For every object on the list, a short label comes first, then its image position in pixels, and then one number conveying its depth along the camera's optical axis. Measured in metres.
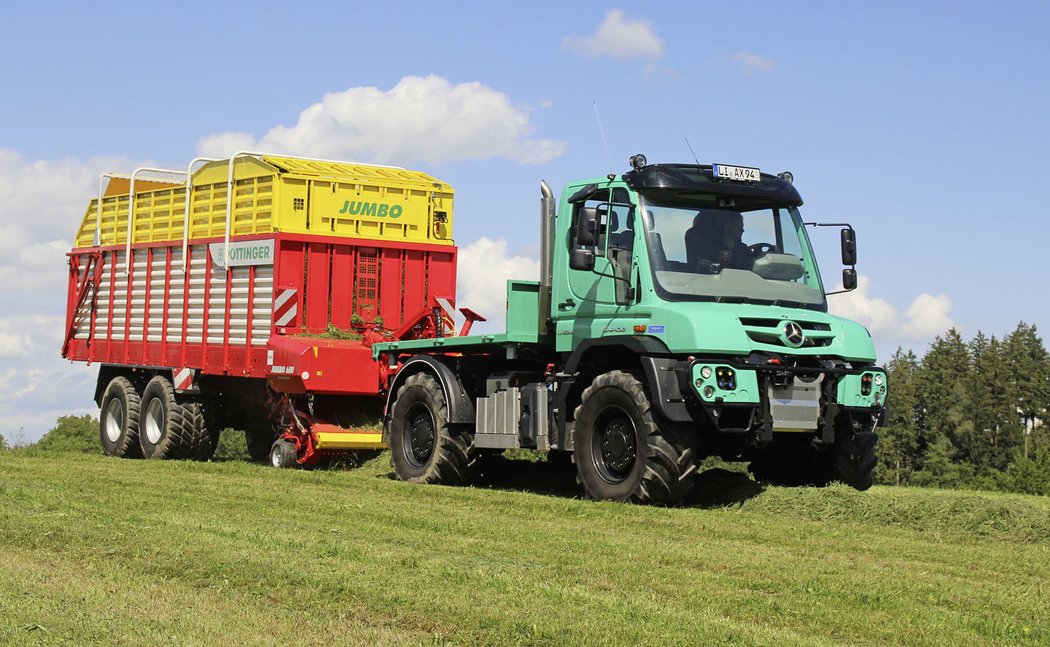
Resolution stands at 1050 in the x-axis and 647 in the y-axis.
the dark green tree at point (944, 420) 90.50
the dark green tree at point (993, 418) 96.06
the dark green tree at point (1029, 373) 100.69
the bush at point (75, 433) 56.00
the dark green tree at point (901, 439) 93.81
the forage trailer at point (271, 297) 18.75
